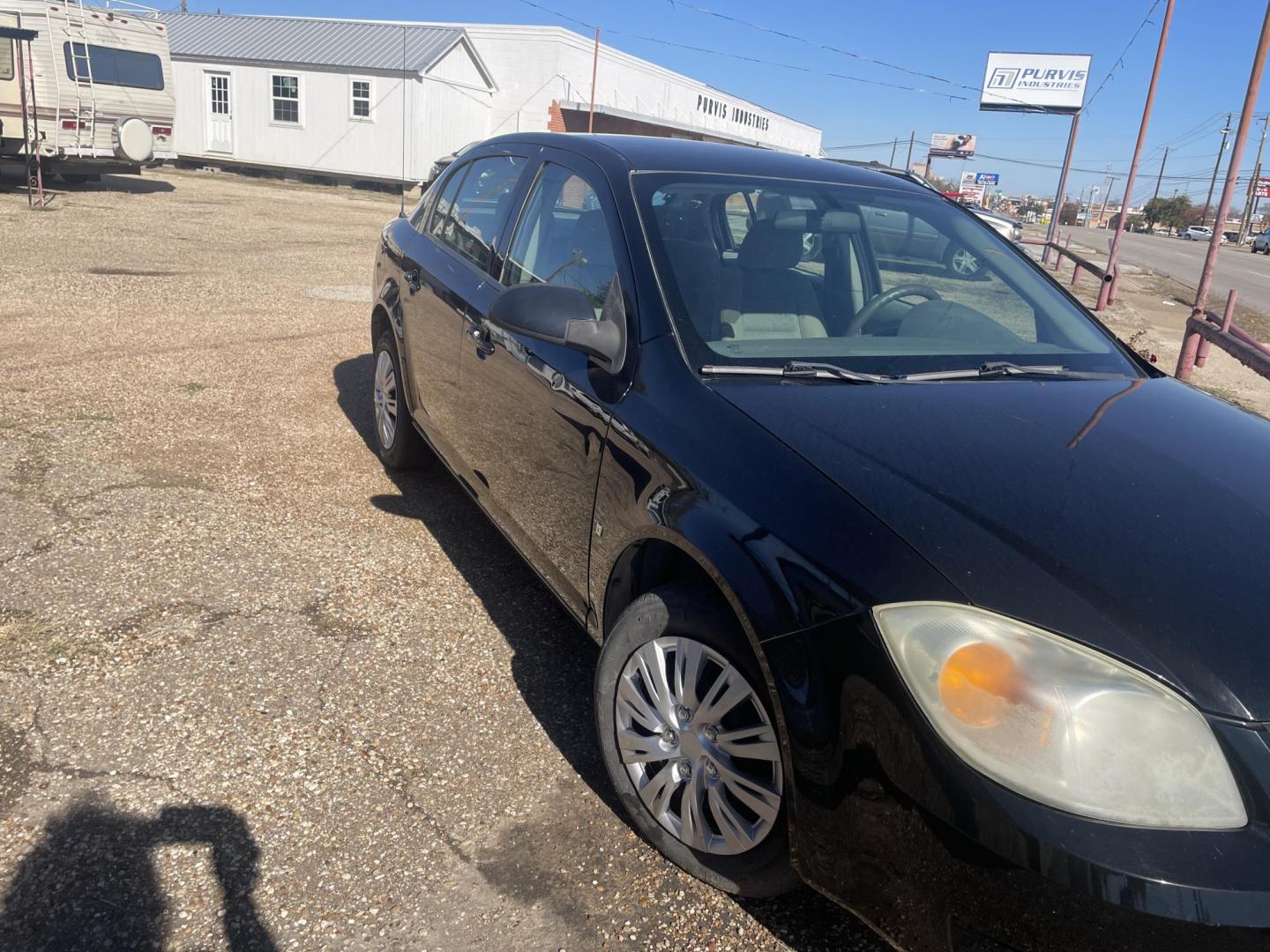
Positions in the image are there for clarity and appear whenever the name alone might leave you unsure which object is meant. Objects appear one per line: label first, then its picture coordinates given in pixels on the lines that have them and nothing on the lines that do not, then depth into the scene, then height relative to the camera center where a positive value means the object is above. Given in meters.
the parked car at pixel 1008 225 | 18.73 -0.70
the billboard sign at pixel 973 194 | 65.83 -0.55
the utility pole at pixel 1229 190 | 8.47 +0.19
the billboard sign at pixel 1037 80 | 39.44 +4.30
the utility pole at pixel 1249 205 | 62.39 +0.32
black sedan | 1.65 -0.72
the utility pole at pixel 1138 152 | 17.31 +0.88
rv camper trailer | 16.67 +0.37
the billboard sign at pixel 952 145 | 63.68 +2.88
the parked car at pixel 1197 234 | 84.12 -2.34
